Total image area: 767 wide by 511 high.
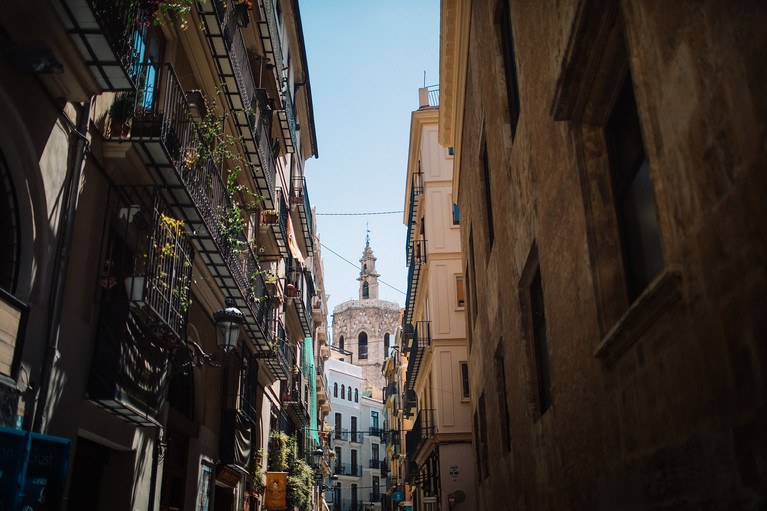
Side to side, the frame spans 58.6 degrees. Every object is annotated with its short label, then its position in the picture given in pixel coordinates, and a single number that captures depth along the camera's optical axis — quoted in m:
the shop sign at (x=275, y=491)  18.94
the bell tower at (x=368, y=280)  102.12
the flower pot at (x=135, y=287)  8.20
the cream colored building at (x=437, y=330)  24.20
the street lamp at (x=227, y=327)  10.54
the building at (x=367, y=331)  94.44
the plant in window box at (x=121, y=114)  8.58
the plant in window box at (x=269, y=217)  18.89
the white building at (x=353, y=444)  73.62
